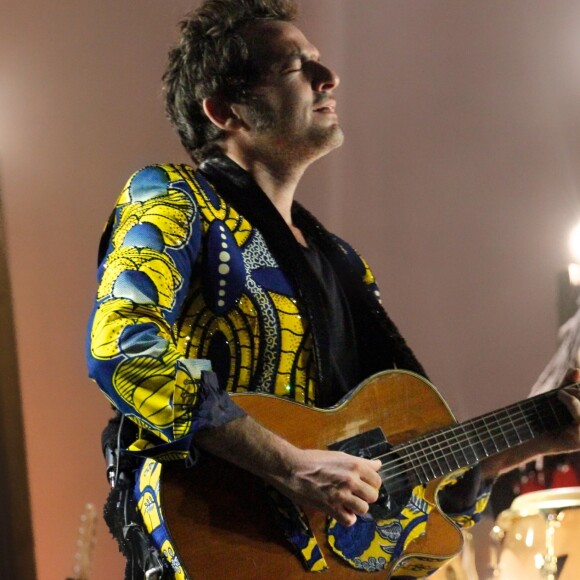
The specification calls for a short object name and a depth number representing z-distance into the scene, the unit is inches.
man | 121.4
